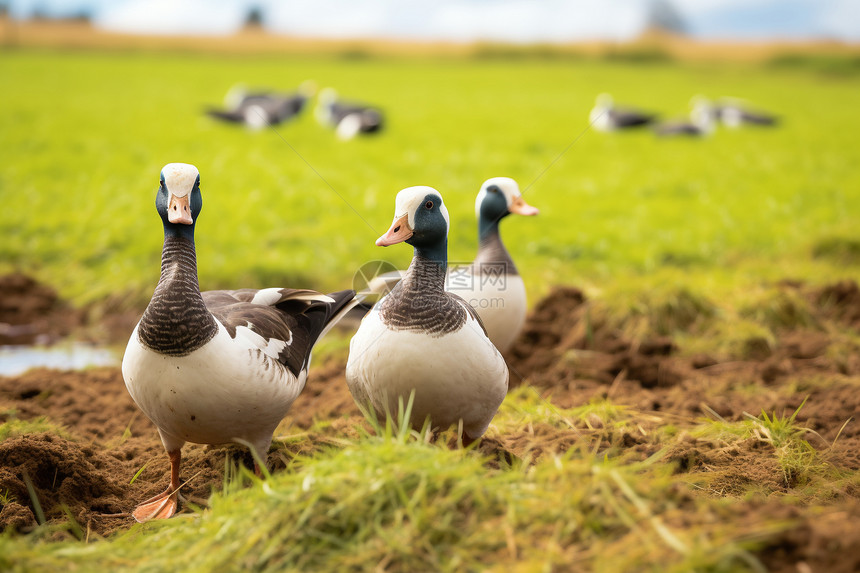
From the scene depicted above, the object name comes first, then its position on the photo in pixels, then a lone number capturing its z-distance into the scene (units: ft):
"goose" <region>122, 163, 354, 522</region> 12.62
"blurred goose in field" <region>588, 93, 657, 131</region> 64.03
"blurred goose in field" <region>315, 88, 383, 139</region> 56.85
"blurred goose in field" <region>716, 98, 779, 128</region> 67.21
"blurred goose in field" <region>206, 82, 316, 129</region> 59.62
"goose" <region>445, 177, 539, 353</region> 18.57
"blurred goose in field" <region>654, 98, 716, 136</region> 61.62
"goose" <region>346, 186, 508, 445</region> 12.73
